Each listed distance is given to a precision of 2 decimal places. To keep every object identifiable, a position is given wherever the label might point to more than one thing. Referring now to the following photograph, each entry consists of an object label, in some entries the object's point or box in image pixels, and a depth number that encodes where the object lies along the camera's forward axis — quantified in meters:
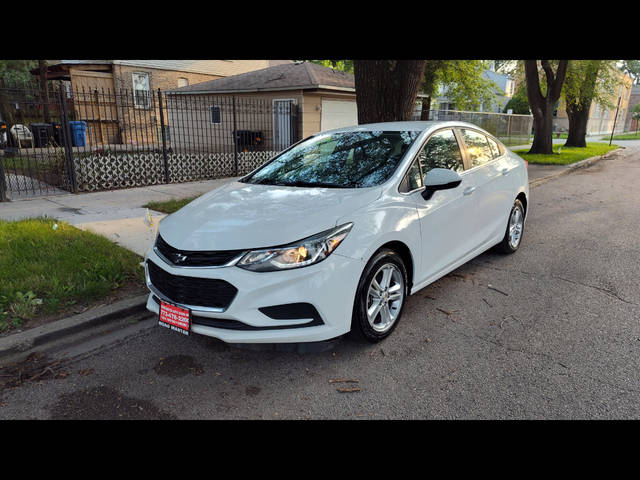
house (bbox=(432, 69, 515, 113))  50.89
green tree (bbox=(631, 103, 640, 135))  64.86
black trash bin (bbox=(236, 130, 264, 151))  16.91
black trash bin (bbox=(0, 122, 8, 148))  13.45
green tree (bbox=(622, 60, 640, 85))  75.94
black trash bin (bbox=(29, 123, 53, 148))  15.74
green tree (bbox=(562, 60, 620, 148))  22.28
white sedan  2.94
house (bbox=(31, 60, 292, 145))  23.03
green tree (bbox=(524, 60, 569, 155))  19.05
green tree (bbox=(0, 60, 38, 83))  35.39
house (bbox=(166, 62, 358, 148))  15.67
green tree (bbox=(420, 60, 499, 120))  20.84
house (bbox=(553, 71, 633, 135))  55.72
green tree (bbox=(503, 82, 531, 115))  46.76
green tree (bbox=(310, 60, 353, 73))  28.42
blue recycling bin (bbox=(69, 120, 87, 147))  17.81
